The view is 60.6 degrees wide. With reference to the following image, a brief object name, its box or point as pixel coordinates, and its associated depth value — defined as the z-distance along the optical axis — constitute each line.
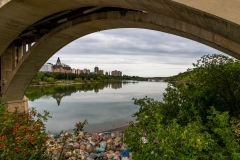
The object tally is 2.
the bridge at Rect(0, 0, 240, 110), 3.88
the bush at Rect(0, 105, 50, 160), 3.61
